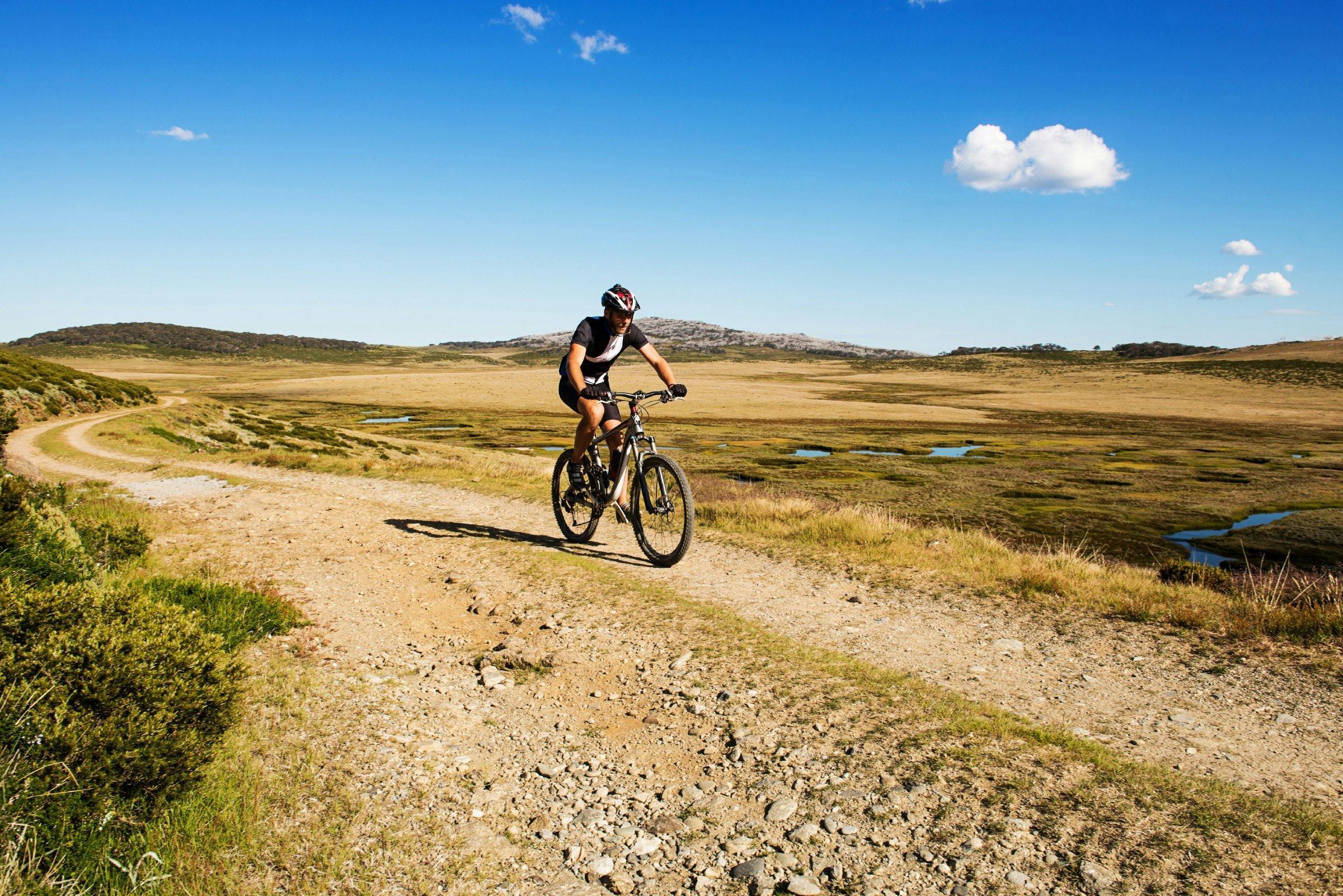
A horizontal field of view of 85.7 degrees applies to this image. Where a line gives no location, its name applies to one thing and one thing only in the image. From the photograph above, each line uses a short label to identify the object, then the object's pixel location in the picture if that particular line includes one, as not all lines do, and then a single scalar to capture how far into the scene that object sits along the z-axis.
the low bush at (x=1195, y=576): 10.79
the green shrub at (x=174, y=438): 29.23
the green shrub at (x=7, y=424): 12.50
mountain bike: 9.80
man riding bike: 9.34
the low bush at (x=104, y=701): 3.42
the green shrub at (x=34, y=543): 6.85
